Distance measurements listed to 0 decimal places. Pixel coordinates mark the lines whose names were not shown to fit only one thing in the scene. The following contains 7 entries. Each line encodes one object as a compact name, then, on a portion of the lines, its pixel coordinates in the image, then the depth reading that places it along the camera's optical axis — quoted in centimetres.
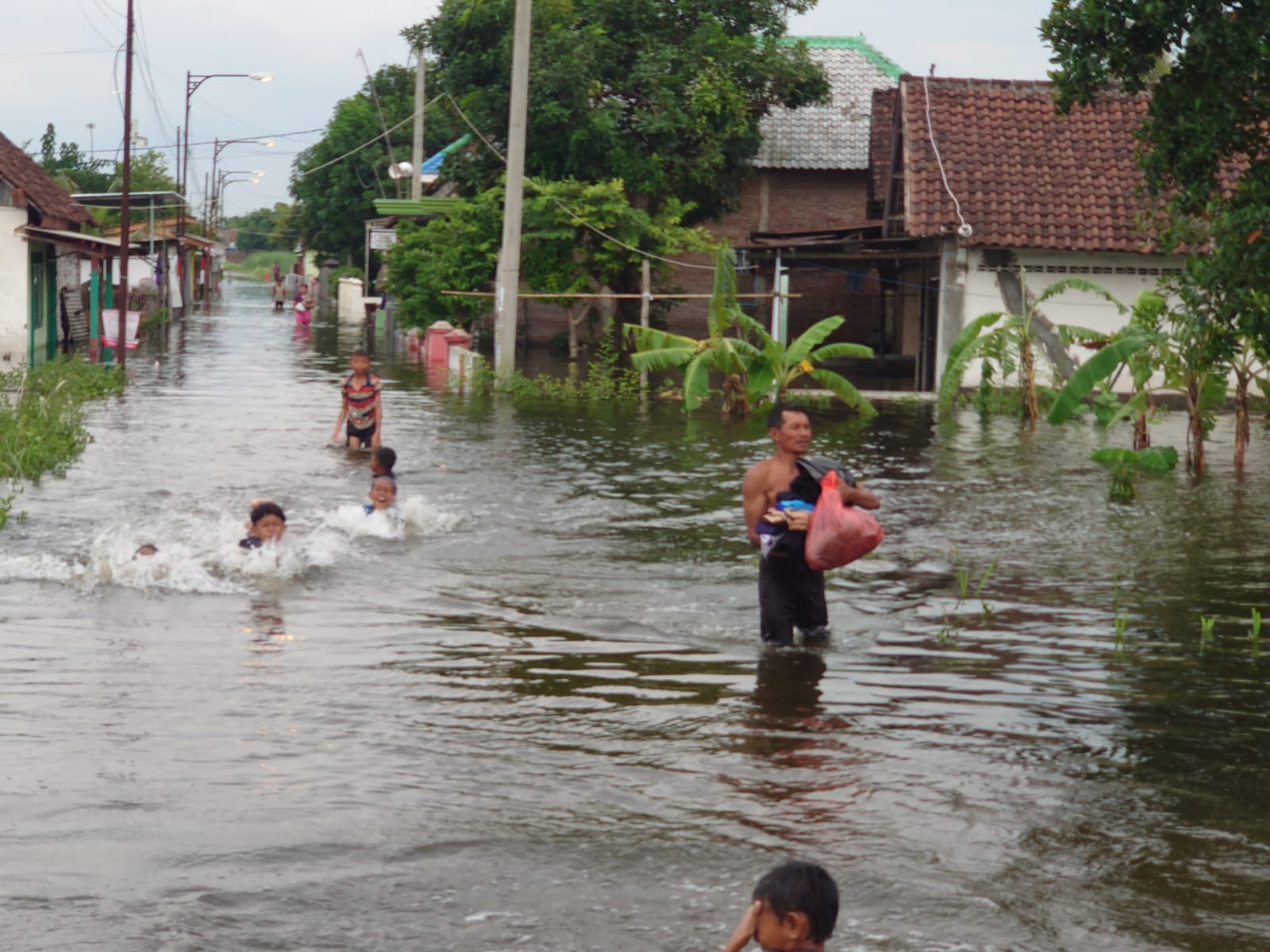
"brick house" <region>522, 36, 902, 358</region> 3891
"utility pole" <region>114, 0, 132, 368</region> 3017
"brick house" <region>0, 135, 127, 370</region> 3116
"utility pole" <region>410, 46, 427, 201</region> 4431
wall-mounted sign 4759
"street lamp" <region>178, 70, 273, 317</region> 5150
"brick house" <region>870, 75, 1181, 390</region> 2672
